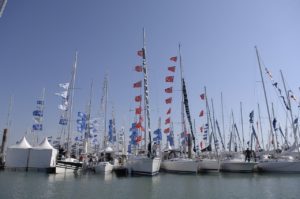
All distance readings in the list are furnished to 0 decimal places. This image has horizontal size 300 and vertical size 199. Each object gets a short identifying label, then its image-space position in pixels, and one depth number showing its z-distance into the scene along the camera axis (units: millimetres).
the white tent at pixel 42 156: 38800
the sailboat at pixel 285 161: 38938
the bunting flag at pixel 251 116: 56528
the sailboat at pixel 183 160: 37188
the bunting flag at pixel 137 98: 34809
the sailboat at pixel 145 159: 31875
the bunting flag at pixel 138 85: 34125
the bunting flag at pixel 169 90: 38344
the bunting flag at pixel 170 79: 38031
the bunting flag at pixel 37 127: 43219
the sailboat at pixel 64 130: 37812
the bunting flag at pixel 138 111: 33138
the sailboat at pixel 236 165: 40219
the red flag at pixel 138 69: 34406
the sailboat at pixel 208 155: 41000
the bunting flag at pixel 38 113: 43969
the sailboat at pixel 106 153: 37125
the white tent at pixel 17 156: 40406
